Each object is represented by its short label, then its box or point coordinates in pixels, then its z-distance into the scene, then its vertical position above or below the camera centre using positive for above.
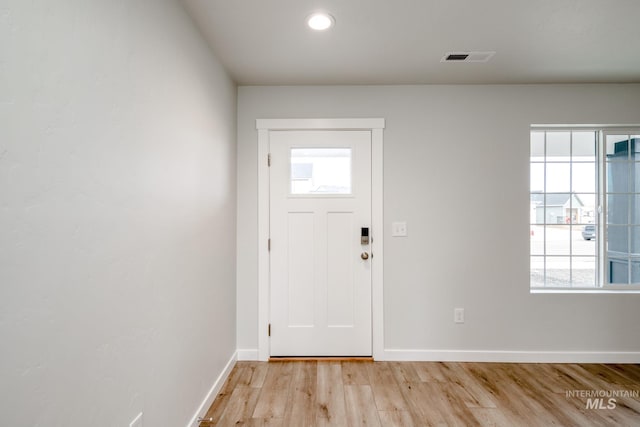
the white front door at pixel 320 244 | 2.71 -0.29
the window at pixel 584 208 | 2.75 +0.03
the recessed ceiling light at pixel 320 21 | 1.75 +1.10
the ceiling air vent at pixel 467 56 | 2.17 +1.10
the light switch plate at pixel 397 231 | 2.71 -0.17
